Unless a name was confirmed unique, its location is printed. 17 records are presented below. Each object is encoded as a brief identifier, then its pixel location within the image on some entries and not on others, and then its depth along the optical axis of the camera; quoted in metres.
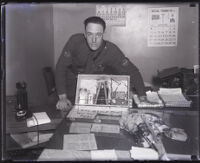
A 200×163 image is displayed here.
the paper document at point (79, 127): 1.19
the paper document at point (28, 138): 1.42
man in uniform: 1.81
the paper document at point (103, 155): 0.97
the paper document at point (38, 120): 1.33
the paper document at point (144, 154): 0.98
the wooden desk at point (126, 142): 1.02
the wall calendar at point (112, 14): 2.73
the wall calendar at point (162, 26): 2.66
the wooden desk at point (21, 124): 1.29
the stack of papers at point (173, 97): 1.49
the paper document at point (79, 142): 1.04
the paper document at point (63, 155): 0.96
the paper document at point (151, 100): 1.48
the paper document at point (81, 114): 1.35
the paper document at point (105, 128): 1.19
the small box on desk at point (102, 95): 1.44
